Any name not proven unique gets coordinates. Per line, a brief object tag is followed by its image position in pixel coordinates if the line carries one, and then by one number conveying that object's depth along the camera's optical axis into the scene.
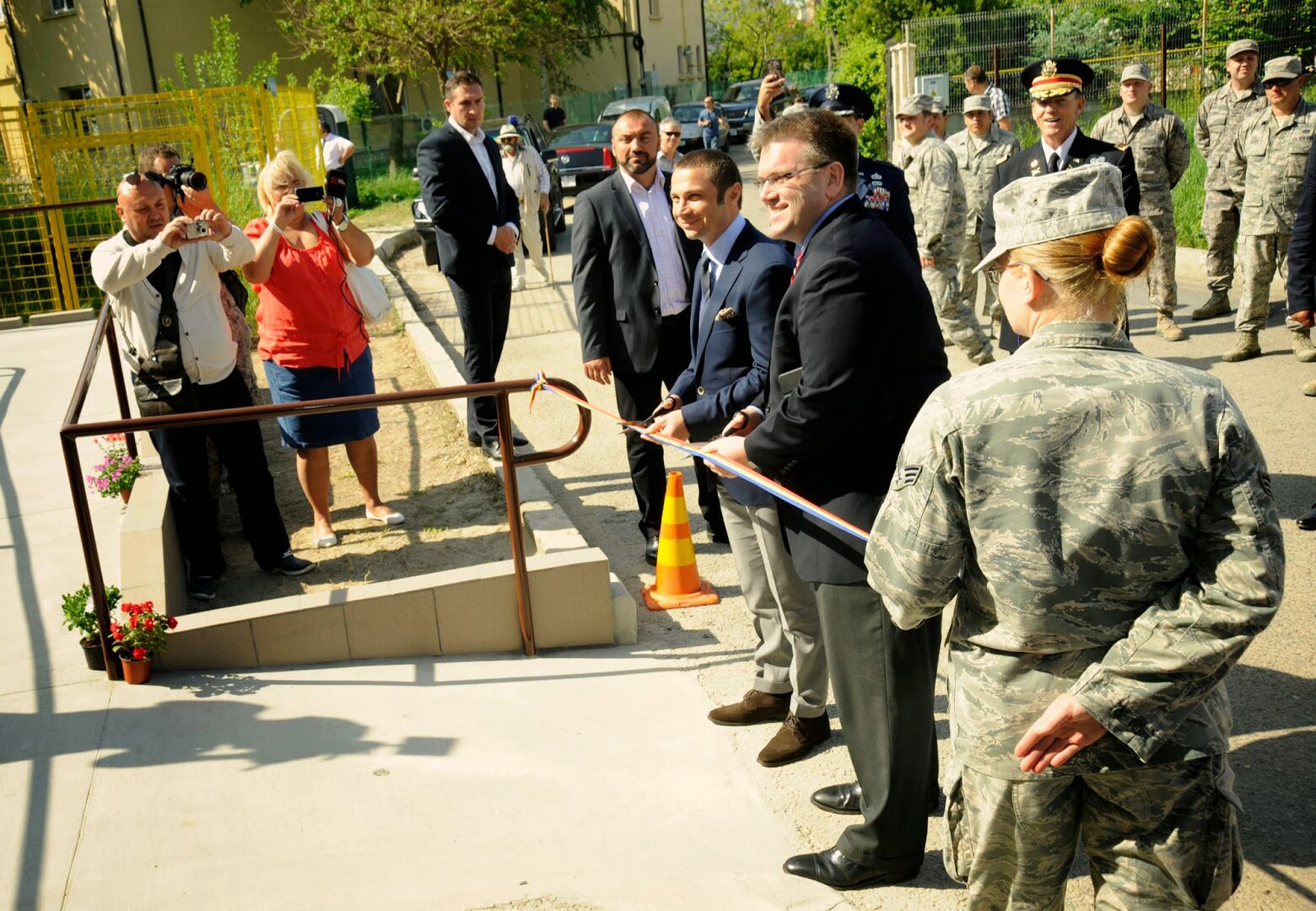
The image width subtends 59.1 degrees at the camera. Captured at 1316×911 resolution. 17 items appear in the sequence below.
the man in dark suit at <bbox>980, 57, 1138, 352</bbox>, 6.96
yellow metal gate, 12.95
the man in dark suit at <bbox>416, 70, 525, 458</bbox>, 7.03
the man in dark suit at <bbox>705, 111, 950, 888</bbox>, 3.02
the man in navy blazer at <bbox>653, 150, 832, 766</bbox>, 3.99
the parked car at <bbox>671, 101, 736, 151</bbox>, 31.69
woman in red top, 5.84
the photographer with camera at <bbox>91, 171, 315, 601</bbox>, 5.43
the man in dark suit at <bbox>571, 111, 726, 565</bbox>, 5.70
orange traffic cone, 5.30
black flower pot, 4.62
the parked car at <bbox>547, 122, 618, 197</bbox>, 21.50
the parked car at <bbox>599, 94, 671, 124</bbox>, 29.52
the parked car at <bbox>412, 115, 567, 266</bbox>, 15.99
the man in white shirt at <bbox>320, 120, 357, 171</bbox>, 15.93
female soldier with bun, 2.00
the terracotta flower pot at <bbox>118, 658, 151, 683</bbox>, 4.54
